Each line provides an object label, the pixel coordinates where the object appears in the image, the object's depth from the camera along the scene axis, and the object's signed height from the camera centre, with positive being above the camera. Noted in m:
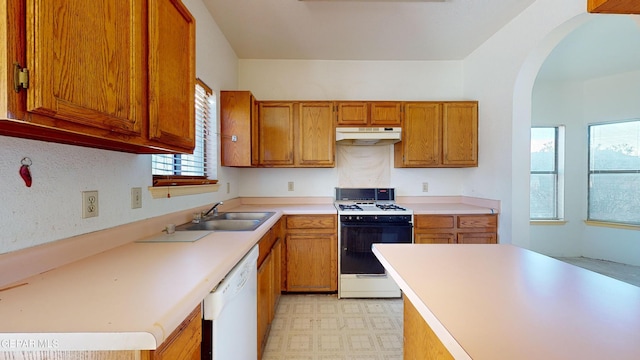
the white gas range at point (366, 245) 2.73 -0.70
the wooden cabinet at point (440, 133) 3.07 +0.52
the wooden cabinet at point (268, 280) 1.76 -0.79
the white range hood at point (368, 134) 2.89 +0.49
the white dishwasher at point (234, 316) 0.94 -0.58
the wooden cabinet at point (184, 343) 0.66 -0.47
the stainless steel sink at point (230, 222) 1.90 -0.35
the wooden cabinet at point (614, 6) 0.75 +0.50
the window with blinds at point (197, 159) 1.71 +0.14
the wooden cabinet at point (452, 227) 2.78 -0.52
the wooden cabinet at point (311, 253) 2.77 -0.79
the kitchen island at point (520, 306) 0.56 -0.35
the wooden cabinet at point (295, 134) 3.02 +0.50
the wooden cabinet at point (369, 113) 3.04 +0.74
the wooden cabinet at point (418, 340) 0.98 -0.68
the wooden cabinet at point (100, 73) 0.61 +0.32
